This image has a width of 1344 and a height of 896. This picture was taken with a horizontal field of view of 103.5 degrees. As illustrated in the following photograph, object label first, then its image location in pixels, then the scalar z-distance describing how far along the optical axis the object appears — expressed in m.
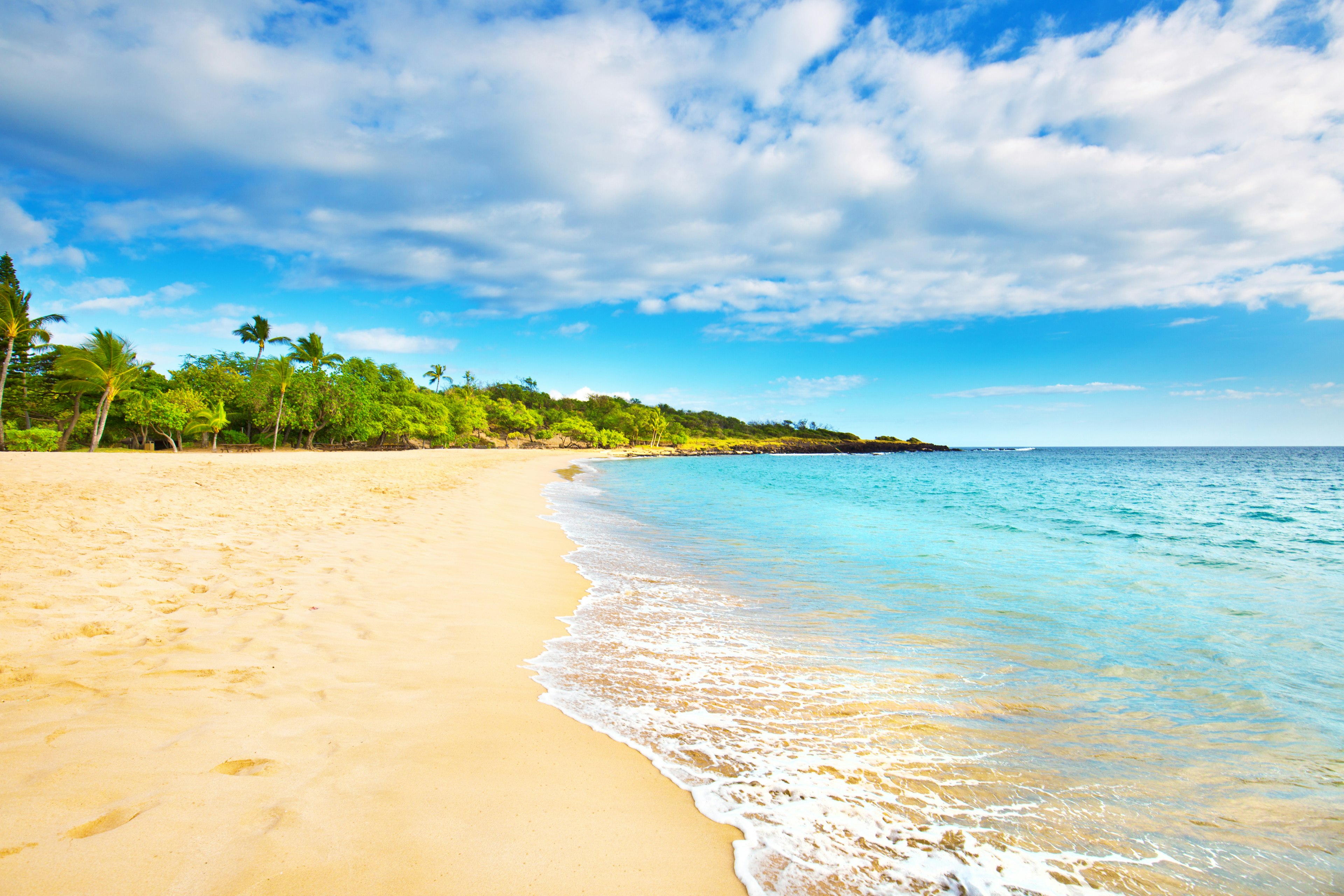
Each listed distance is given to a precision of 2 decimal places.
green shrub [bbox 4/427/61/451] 33.06
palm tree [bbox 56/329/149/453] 30.77
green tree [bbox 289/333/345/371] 46.78
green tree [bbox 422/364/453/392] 87.56
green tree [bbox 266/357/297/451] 40.28
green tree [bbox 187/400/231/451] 37.62
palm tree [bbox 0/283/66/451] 29.09
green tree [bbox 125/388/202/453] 35.38
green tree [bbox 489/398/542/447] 87.12
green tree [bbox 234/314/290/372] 50.56
